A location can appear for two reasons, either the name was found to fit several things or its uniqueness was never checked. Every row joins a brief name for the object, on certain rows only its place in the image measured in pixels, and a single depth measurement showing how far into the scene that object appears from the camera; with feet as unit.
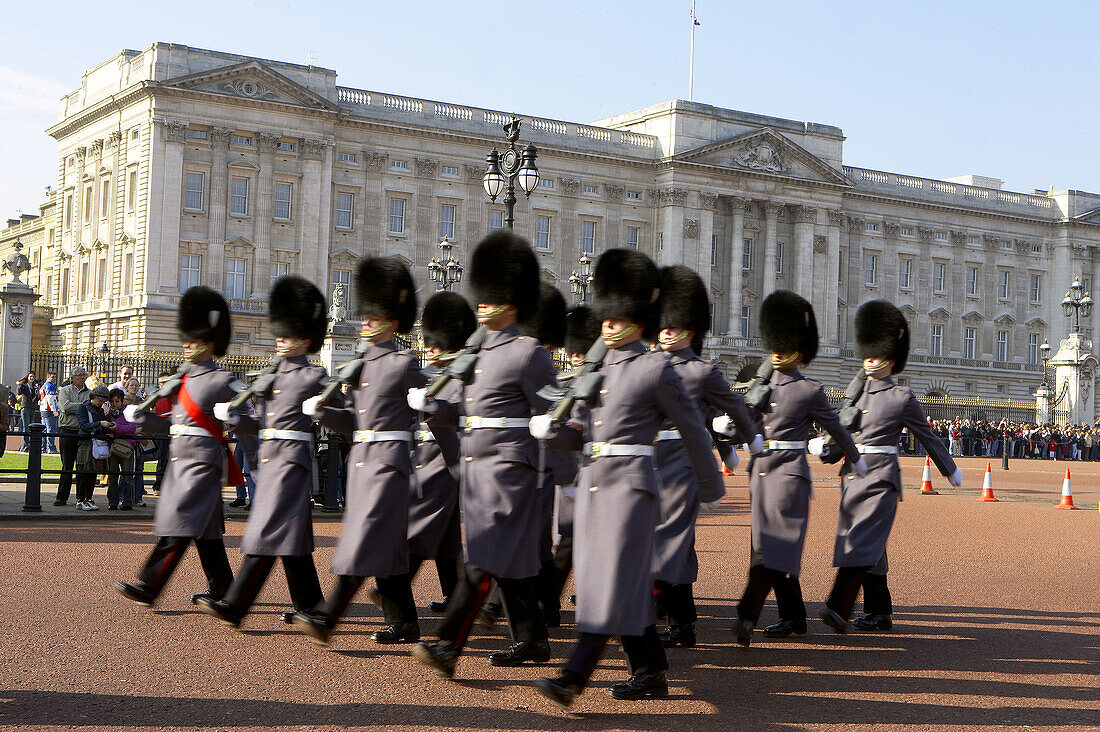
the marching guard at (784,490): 22.89
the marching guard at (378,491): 20.67
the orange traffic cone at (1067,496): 59.52
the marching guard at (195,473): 23.39
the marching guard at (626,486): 17.72
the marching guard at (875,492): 24.09
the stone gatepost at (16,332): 85.20
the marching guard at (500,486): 19.17
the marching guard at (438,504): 21.79
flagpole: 188.22
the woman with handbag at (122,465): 41.57
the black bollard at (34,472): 38.93
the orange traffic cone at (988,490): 62.28
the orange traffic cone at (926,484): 67.14
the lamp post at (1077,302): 126.31
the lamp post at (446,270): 104.60
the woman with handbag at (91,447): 41.47
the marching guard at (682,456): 21.29
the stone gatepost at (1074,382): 131.54
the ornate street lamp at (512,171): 60.34
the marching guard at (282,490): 21.75
